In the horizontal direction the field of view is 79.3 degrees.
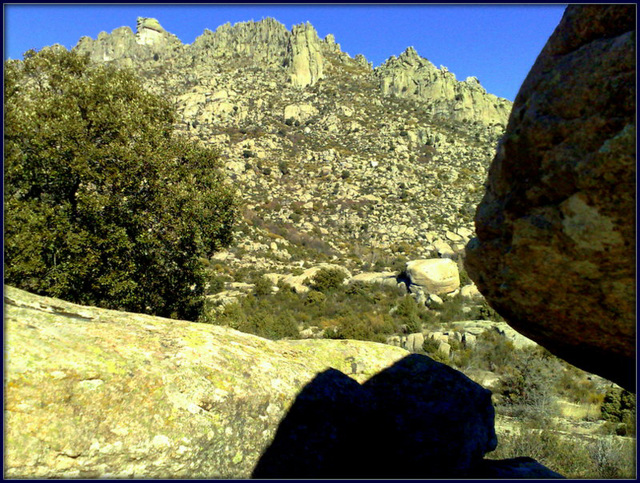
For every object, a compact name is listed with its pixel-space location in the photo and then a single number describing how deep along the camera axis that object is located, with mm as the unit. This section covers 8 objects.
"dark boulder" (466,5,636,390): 3150
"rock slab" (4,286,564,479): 4406
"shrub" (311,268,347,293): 28500
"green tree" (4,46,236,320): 9750
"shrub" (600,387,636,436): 11117
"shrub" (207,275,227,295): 27562
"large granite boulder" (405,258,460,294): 28391
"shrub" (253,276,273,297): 27234
